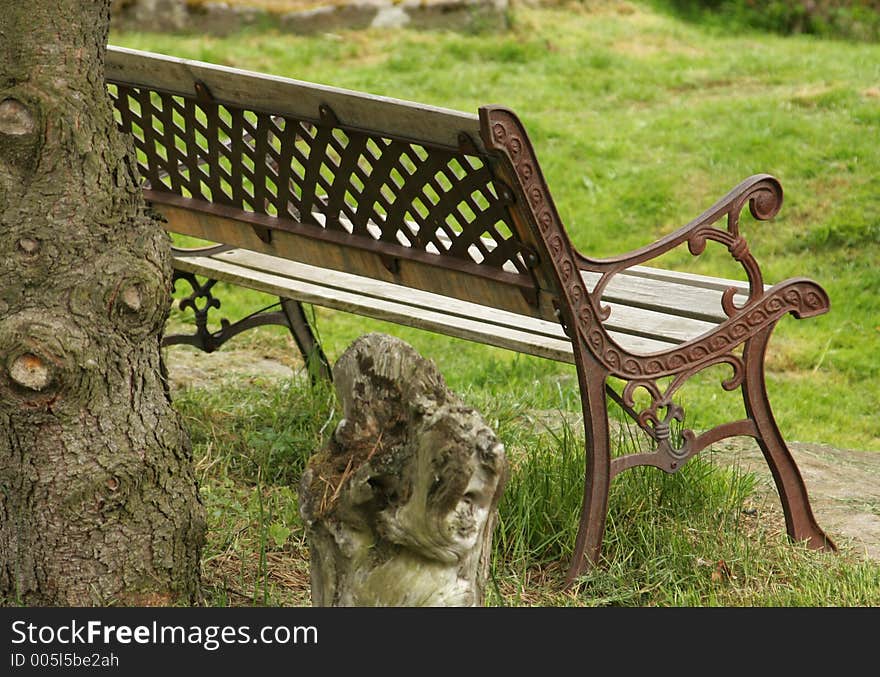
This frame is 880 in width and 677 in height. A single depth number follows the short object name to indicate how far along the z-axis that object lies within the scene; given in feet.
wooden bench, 19.98
